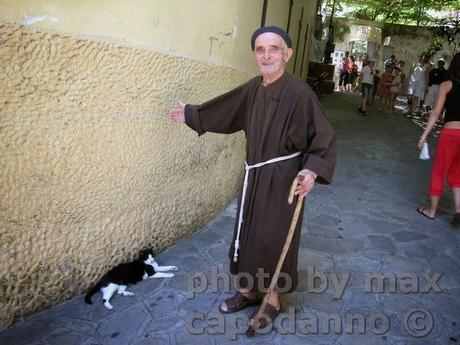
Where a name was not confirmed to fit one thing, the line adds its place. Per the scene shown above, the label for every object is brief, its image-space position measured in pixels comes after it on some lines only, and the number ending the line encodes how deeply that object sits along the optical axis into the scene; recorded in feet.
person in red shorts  14.99
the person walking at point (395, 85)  42.25
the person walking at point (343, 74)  68.21
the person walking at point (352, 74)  68.52
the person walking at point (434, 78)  37.76
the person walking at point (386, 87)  43.24
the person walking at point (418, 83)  40.93
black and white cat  10.09
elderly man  8.46
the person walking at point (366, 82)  40.05
